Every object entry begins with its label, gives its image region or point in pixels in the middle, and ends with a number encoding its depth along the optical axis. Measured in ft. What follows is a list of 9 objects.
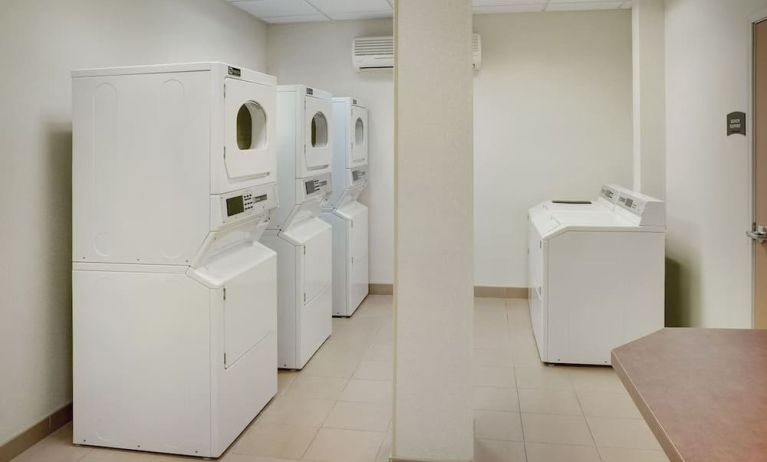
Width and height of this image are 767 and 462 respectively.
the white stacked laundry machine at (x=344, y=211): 17.97
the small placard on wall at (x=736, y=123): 11.68
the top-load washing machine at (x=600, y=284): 13.65
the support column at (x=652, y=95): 16.58
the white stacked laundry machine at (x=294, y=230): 13.85
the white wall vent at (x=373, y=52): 19.90
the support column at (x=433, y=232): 8.93
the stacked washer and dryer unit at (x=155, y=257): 9.87
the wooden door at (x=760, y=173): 10.99
